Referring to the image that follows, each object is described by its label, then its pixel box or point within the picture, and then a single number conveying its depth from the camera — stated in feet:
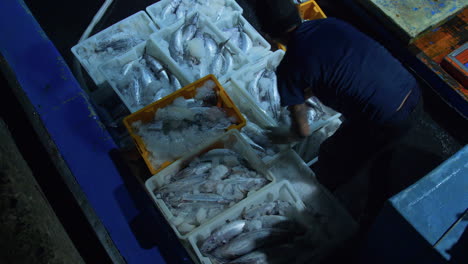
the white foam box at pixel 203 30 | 11.78
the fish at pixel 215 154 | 9.22
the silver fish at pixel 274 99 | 11.29
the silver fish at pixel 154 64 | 11.98
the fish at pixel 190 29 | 12.46
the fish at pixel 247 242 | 8.17
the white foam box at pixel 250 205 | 8.21
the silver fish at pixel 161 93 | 11.28
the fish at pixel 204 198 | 8.68
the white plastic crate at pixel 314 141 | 11.26
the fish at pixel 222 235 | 8.21
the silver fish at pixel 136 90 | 11.34
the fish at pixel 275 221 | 8.52
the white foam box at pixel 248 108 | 10.69
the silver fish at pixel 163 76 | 11.81
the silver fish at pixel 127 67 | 11.98
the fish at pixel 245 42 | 12.75
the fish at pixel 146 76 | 11.82
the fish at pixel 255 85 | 11.39
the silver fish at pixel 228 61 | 12.02
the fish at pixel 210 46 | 12.38
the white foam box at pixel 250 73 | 11.12
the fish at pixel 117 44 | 12.68
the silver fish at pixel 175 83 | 11.56
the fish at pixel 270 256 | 8.02
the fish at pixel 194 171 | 8.94
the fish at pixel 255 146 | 10.09
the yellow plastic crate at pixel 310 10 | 13.88
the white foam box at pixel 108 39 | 12.03
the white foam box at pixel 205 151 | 8.38
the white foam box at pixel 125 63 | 11.28
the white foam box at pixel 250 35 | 12.60
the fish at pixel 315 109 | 11.13
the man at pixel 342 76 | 7.55
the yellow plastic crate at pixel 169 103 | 9.24
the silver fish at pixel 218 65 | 11.94
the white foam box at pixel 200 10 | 13.50
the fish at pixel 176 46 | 12.22
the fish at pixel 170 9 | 13.65
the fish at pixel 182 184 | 8.73
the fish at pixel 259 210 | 8.65
